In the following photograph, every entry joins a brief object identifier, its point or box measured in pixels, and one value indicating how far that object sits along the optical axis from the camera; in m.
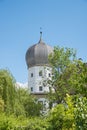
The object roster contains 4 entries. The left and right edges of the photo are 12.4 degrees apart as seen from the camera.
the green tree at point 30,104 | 43.78
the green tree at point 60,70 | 40.31
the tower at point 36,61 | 72.81
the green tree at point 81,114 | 9.44
